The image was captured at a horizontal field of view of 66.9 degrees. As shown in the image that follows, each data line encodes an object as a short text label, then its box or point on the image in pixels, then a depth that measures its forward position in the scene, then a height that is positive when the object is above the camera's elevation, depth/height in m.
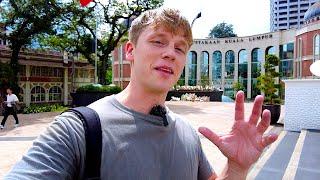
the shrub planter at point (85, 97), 14.58 -0.75
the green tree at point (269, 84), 9.08 +0.03
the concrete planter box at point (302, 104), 7.12 -0.58
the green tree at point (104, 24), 16.47 +4.07
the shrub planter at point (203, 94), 20.86 -0.79
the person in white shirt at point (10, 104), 8.55 -0.71
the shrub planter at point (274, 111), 8.66 -0.94
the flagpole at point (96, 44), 17.47 +2.93
